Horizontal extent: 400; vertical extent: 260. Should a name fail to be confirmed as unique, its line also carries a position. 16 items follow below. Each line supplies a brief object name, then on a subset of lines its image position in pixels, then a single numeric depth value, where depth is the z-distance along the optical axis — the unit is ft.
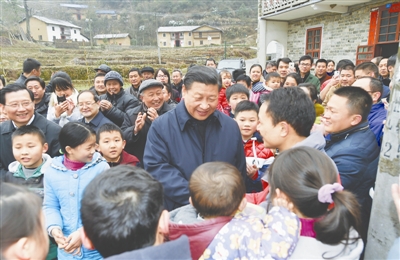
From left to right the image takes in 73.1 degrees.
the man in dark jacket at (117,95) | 12.79
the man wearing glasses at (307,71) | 18.81
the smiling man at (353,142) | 5.75
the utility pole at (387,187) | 4.21
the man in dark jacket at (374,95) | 9.25
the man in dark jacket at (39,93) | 12.12
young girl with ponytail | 3.65
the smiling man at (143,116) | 9.96
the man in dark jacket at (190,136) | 6.20
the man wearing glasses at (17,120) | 8.23
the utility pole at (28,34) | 127.01
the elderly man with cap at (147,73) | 16.82
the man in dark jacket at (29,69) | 15.14
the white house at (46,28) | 157.64
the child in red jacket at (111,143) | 8.57
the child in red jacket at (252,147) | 8.13
